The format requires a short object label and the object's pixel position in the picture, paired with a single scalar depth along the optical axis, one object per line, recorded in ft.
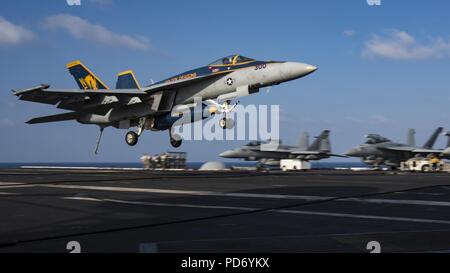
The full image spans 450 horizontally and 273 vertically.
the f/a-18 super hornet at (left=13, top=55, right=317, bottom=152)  90.63
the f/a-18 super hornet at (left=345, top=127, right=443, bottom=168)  178.09
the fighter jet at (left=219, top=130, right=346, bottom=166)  203.10
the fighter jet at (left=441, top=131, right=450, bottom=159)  171.57
